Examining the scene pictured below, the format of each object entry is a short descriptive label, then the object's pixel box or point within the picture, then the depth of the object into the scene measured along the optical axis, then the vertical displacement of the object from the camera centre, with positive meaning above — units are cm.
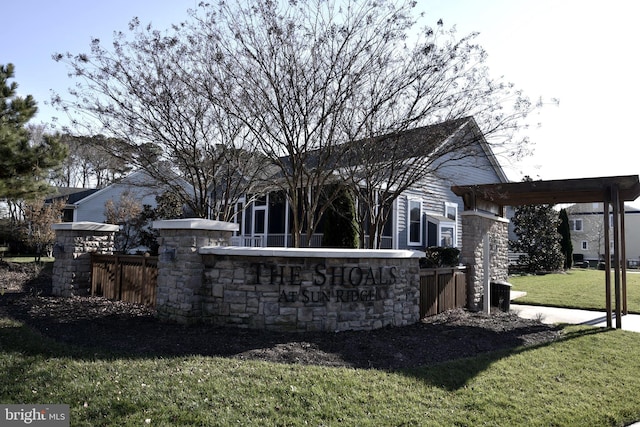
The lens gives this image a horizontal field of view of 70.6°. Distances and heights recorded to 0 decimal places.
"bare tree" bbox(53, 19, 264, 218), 999 +272
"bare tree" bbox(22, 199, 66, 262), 1848 +55
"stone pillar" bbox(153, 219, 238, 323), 760 -48
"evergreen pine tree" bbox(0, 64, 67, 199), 999 +185
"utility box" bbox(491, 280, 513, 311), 1077 -129
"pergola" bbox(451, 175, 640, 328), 944 +116
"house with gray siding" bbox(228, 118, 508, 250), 1783 +76
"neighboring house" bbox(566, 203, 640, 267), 4266 +104
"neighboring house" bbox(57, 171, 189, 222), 2800 +179
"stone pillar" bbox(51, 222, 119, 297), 1057 -54
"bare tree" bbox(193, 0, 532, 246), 863 +285
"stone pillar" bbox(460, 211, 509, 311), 1078 -22
